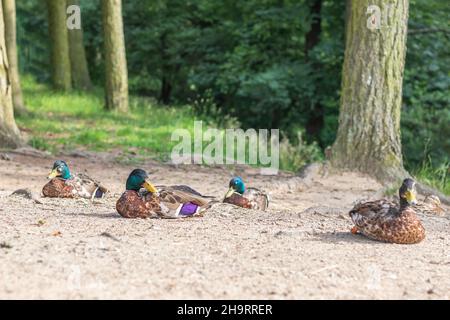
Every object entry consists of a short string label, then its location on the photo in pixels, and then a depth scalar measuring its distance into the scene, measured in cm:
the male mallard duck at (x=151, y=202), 786
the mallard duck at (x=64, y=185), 918
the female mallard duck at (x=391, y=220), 723
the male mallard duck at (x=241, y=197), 921
